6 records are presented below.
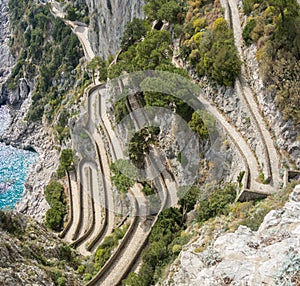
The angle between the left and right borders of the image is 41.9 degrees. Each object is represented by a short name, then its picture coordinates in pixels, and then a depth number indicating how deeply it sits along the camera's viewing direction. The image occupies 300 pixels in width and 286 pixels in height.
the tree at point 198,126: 35.53
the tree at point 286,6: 32.41
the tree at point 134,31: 53.69
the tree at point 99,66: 63.58
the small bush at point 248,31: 38.00
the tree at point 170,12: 49.68
